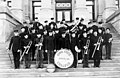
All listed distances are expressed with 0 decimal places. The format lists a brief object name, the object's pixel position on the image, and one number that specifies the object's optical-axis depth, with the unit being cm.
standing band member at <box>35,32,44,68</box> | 1341
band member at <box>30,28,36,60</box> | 1372
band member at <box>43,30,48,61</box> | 1350
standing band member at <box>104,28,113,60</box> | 1449
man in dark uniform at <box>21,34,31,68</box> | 1345
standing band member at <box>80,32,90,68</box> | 1337
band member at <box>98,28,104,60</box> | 1415
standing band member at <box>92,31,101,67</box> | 1333
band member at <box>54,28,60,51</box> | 1390
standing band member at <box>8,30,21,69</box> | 1329
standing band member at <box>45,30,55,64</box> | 1342
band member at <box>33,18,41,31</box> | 1528
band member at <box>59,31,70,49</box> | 1349
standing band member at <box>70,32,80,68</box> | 1339
